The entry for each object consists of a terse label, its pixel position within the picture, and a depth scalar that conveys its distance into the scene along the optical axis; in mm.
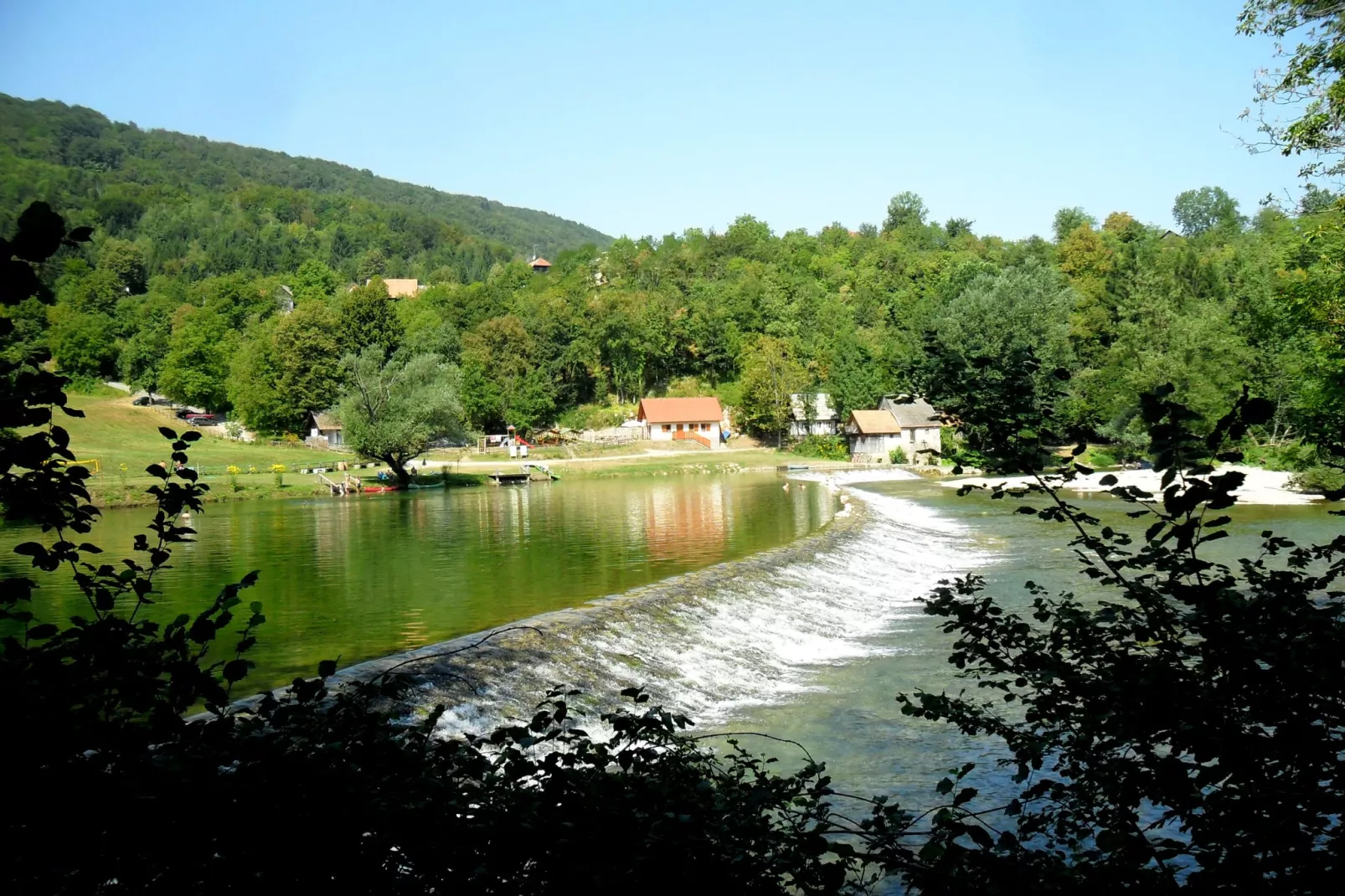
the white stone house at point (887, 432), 68625
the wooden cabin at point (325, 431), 75688
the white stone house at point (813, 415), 77188
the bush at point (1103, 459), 52188
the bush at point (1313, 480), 30859
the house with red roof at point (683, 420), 79125
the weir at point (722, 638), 11953
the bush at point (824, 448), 71375
